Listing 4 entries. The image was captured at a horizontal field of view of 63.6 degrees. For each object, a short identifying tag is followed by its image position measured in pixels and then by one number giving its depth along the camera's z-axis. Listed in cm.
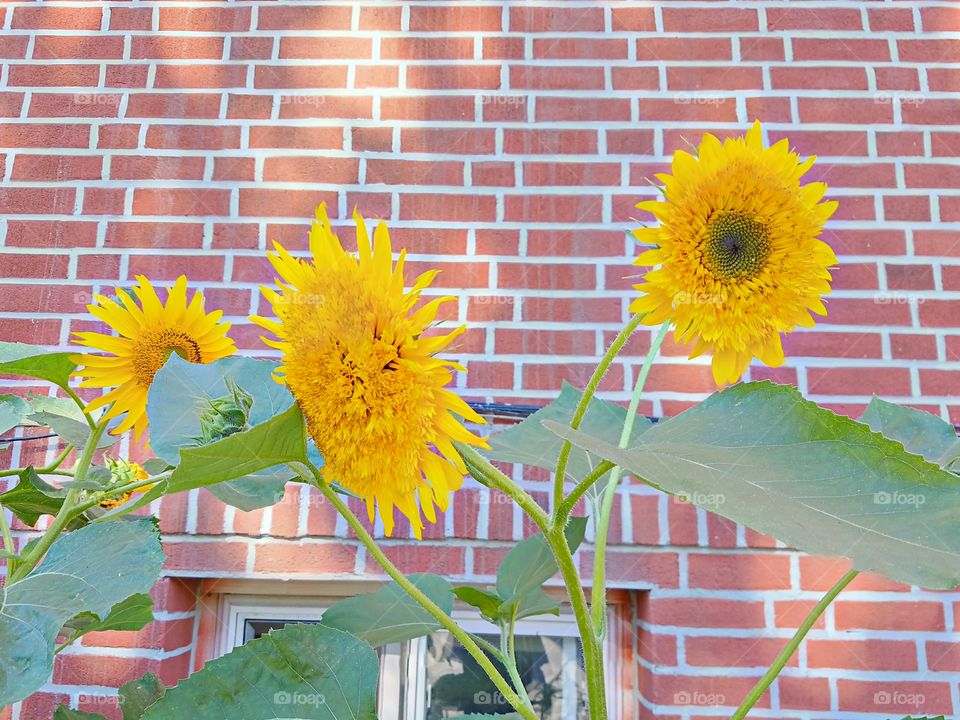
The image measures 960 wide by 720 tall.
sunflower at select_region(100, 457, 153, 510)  75
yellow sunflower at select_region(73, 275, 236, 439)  61
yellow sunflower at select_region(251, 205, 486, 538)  37
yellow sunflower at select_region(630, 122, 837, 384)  47
